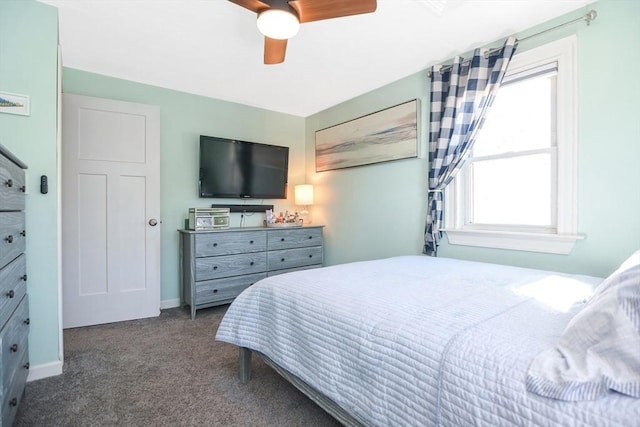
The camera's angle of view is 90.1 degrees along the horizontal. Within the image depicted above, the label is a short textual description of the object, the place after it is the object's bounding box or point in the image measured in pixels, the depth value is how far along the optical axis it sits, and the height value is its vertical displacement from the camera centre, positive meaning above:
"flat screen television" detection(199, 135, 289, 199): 3.50 +0.50
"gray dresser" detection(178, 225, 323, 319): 3.05 -0.49
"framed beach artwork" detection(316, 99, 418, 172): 3.05 +0.79
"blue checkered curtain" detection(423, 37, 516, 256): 2.43 +0.81
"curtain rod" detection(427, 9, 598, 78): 2.00 +1.24
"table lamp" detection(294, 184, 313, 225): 4.06 +0.23
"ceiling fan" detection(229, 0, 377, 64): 1.73 +1.13
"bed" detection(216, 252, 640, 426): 0.79 -0.42
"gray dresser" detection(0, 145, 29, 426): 1.27 -0.35
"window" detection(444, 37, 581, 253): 2.13 +0.34
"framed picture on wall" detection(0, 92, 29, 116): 1.83 +0.64
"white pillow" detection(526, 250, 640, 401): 0.68 -0.34
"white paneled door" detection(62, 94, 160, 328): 2.82 +0.02
